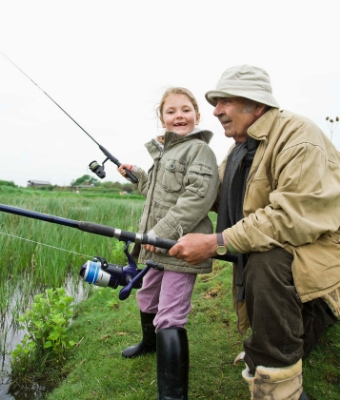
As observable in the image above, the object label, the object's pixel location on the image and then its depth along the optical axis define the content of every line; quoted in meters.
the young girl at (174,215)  2.38
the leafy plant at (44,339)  3.17
